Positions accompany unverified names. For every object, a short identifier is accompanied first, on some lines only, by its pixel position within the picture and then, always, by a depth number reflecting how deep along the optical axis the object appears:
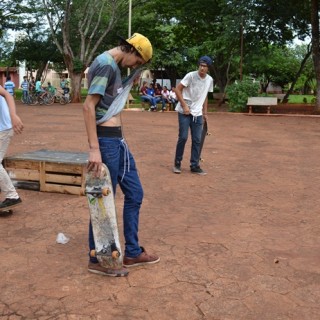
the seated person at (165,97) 21.91
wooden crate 5.55
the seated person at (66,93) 27.80
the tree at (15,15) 34.88
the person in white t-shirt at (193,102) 6.76
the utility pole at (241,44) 21.14
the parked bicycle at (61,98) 27.53
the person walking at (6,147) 4.69
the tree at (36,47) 36.56
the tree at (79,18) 27.92
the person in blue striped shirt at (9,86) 22.17
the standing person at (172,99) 22.10
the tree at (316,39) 18.98
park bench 19.41
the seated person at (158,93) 22.78
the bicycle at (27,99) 26.83
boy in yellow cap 3.11
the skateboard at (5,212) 4.85
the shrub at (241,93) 19.83
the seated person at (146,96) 22.11
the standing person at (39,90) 26.56
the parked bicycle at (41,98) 26.48
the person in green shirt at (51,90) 27.91
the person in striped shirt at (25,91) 27.02
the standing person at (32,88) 29.66
